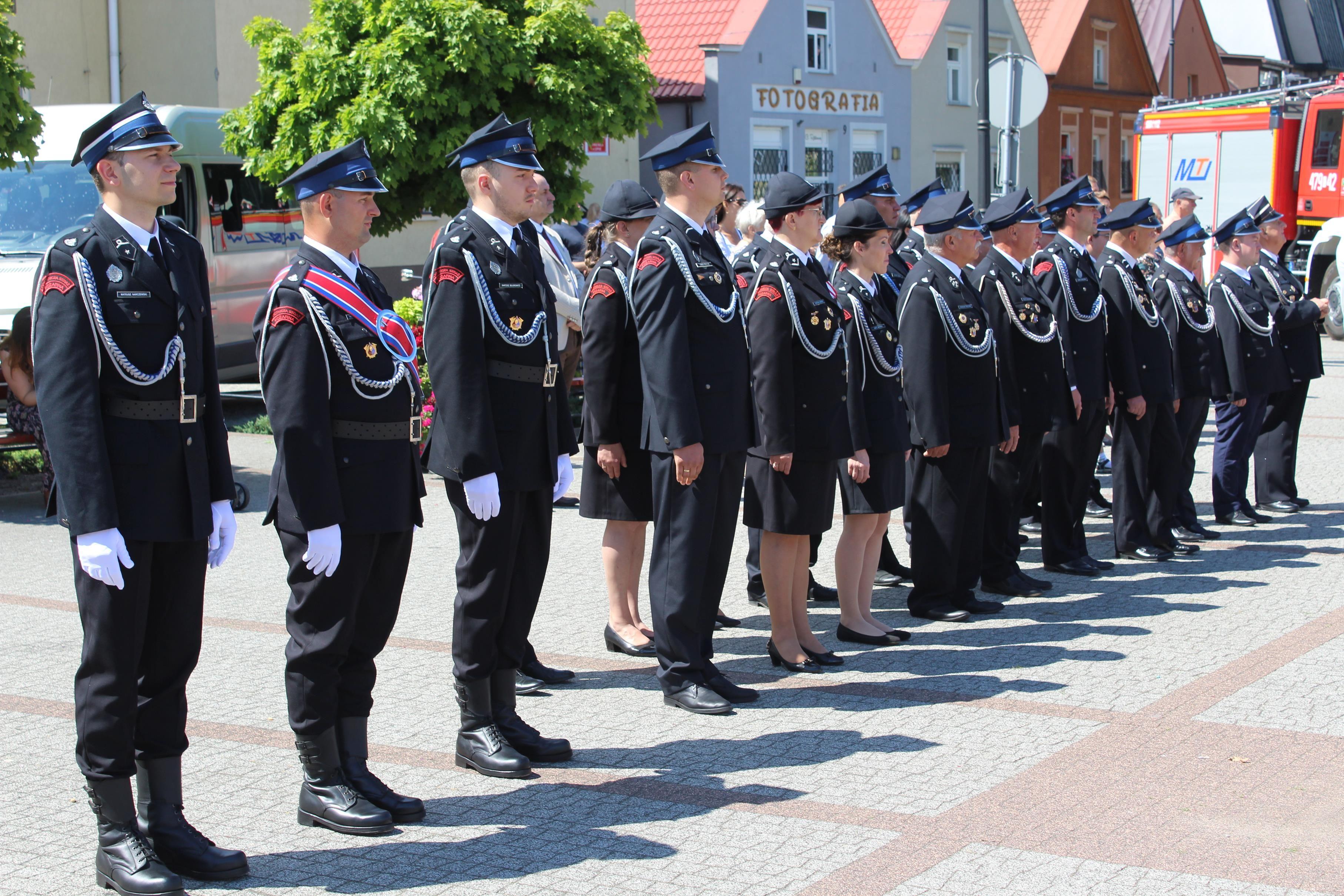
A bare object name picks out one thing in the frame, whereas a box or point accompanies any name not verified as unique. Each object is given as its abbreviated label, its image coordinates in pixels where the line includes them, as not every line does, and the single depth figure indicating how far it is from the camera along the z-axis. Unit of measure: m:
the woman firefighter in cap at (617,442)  6.54
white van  13.53
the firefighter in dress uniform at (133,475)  4.03
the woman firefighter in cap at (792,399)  6.31
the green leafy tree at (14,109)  10.38
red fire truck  25.73
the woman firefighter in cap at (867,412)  6.88
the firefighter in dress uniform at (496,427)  5.04
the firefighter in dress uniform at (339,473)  4.41
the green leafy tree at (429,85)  14.84
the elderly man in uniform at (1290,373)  10.40
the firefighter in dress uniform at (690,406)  5.71
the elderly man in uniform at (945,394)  7.28
